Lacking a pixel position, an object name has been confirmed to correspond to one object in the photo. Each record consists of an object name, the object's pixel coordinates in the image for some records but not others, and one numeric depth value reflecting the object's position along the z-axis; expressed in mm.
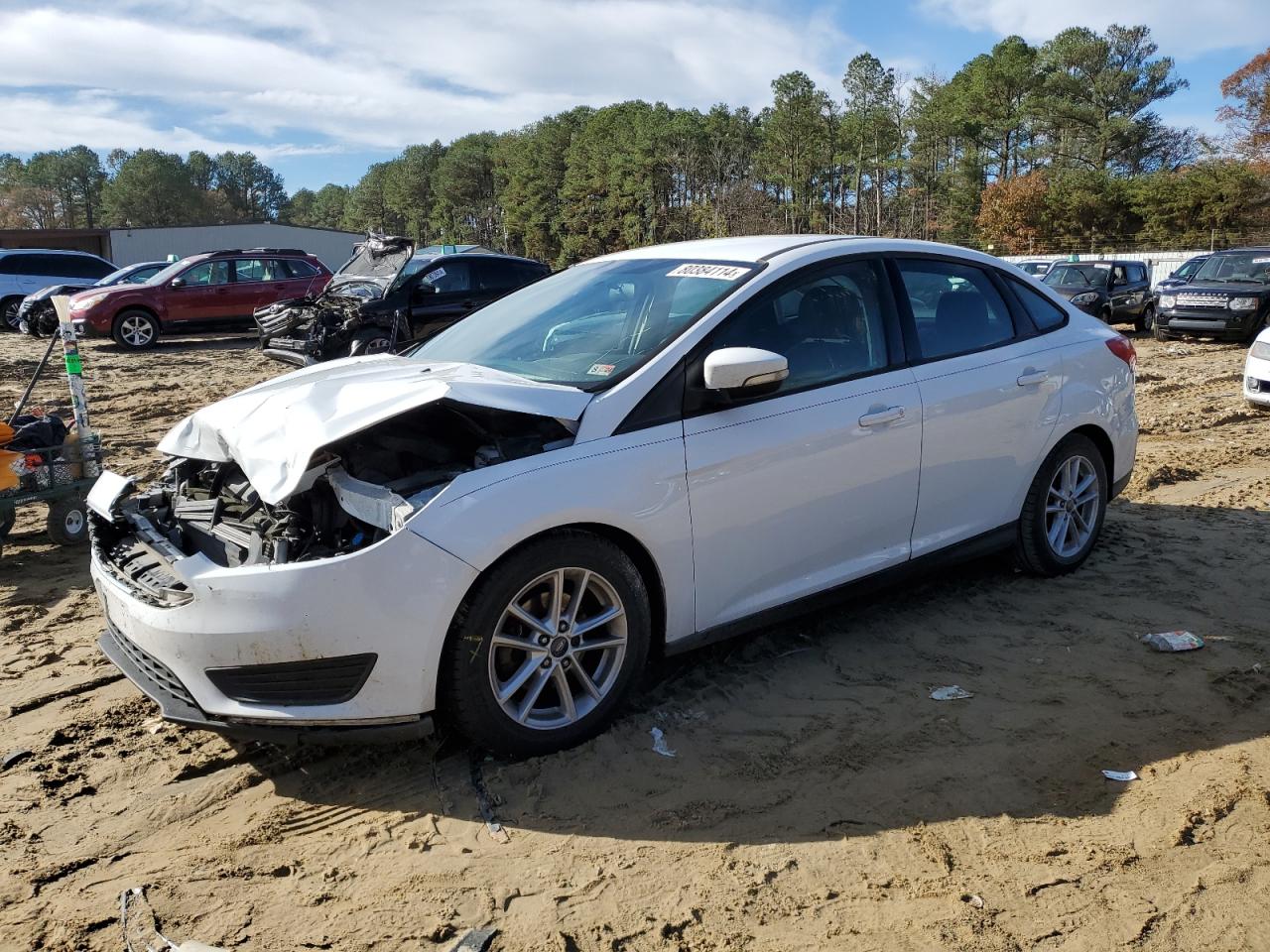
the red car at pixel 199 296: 18328
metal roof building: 47531
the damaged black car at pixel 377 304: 13852
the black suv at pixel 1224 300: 16266
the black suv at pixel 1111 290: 20000
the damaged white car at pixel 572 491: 3082
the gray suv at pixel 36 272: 22484
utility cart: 5895
